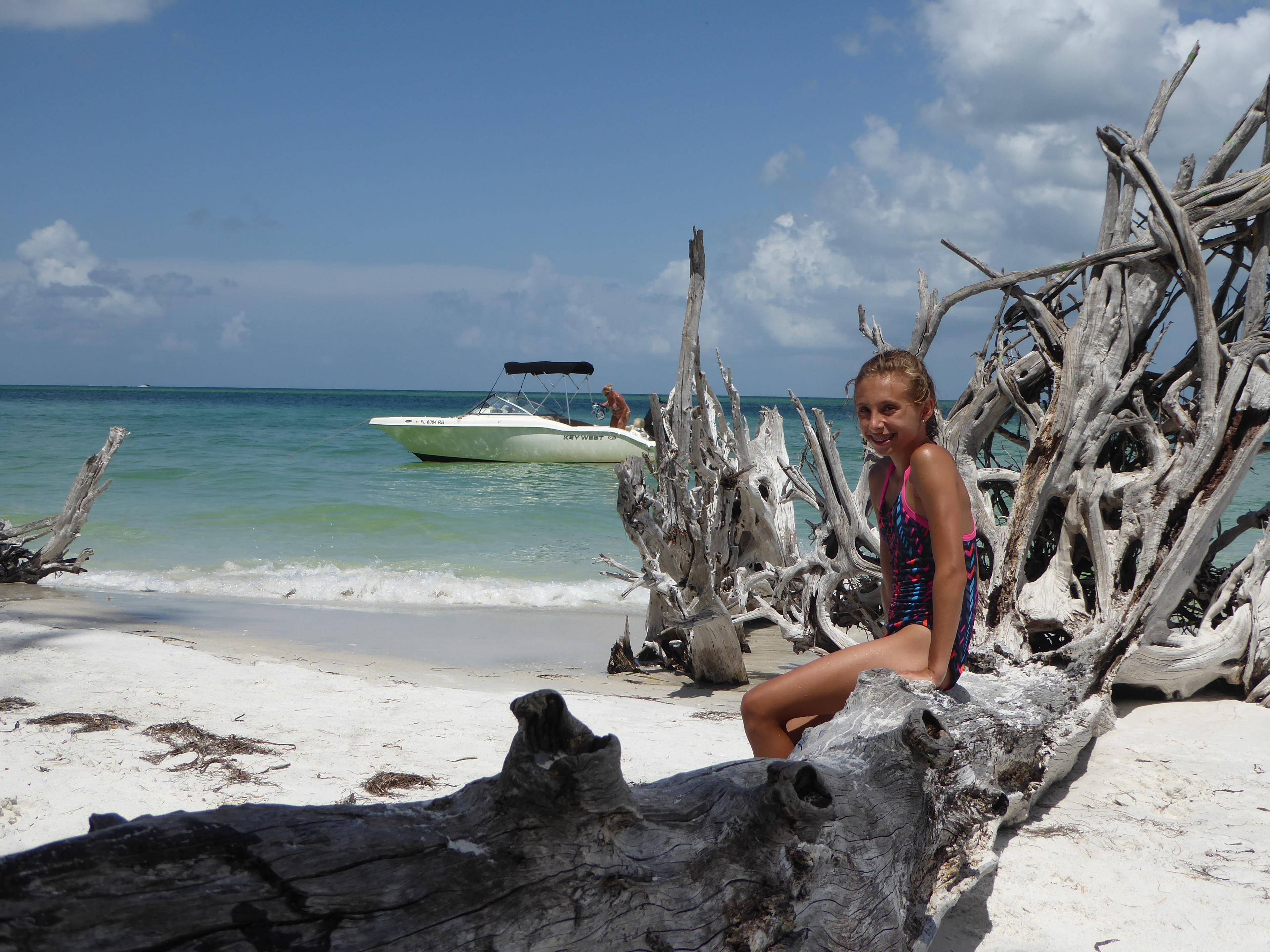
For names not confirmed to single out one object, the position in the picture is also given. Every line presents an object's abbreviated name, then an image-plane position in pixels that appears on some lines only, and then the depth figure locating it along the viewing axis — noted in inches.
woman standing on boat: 842.2
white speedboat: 822.5
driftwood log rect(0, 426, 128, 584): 302.4
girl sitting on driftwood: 99.0
